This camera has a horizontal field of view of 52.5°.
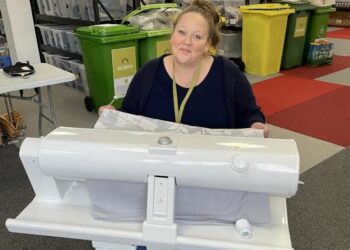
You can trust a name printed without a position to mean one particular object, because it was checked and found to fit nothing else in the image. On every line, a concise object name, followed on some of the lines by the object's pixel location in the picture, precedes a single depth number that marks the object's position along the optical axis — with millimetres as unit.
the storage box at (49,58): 4199
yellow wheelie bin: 4008
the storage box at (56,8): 4012
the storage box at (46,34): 4125
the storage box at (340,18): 7586
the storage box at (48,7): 4109
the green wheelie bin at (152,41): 3068
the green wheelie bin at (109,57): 2873
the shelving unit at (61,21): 3254
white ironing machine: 731
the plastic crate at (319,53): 4605
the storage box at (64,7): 3888
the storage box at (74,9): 3766
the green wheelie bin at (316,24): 4582
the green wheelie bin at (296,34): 4316
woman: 1294
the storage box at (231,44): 4523
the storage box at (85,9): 3572
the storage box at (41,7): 4215
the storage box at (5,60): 3996
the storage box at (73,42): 3811
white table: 1938
